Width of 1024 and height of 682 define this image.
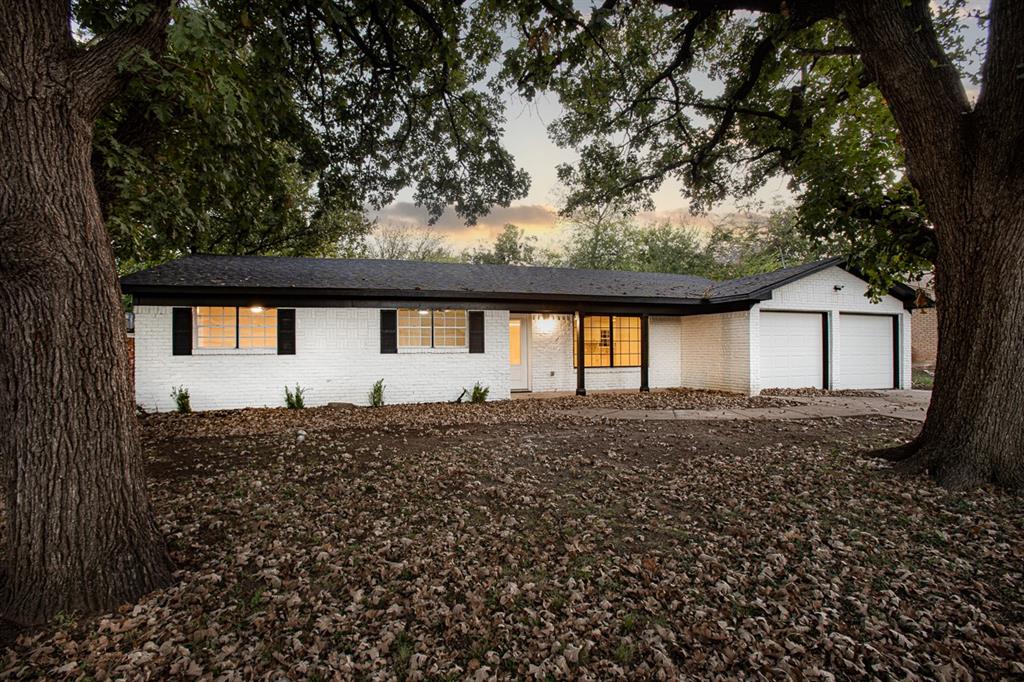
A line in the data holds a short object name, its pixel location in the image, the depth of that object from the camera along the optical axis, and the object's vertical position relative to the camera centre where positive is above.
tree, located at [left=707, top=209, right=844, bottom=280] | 25.47 +5.68
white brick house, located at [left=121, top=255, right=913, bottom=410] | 9.25 +0.28
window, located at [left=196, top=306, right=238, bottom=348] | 9.45 +0.38
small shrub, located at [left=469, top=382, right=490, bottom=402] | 10.62 -1.27
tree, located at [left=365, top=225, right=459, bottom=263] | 30.06 +6.86
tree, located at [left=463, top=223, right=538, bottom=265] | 31.50 +6.63
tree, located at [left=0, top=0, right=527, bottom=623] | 2.37 +0.14
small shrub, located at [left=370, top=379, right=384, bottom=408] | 10.01 -1.20
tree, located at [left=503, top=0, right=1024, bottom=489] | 4.13 +3.04
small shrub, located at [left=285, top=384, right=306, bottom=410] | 9.57 -1.21
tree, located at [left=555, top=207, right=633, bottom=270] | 28.81 +6.61
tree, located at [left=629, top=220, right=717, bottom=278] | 27.42 +5.56
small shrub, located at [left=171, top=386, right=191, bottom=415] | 8.98 -1.14
